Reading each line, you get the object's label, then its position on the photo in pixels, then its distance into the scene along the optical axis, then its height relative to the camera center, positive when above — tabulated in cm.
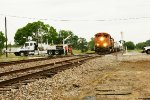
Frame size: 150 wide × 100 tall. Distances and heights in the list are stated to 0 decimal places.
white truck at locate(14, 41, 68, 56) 6340 +16
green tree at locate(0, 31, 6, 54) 12850 +476
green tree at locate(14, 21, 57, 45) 14125 +804
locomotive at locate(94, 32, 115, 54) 5559 +120
